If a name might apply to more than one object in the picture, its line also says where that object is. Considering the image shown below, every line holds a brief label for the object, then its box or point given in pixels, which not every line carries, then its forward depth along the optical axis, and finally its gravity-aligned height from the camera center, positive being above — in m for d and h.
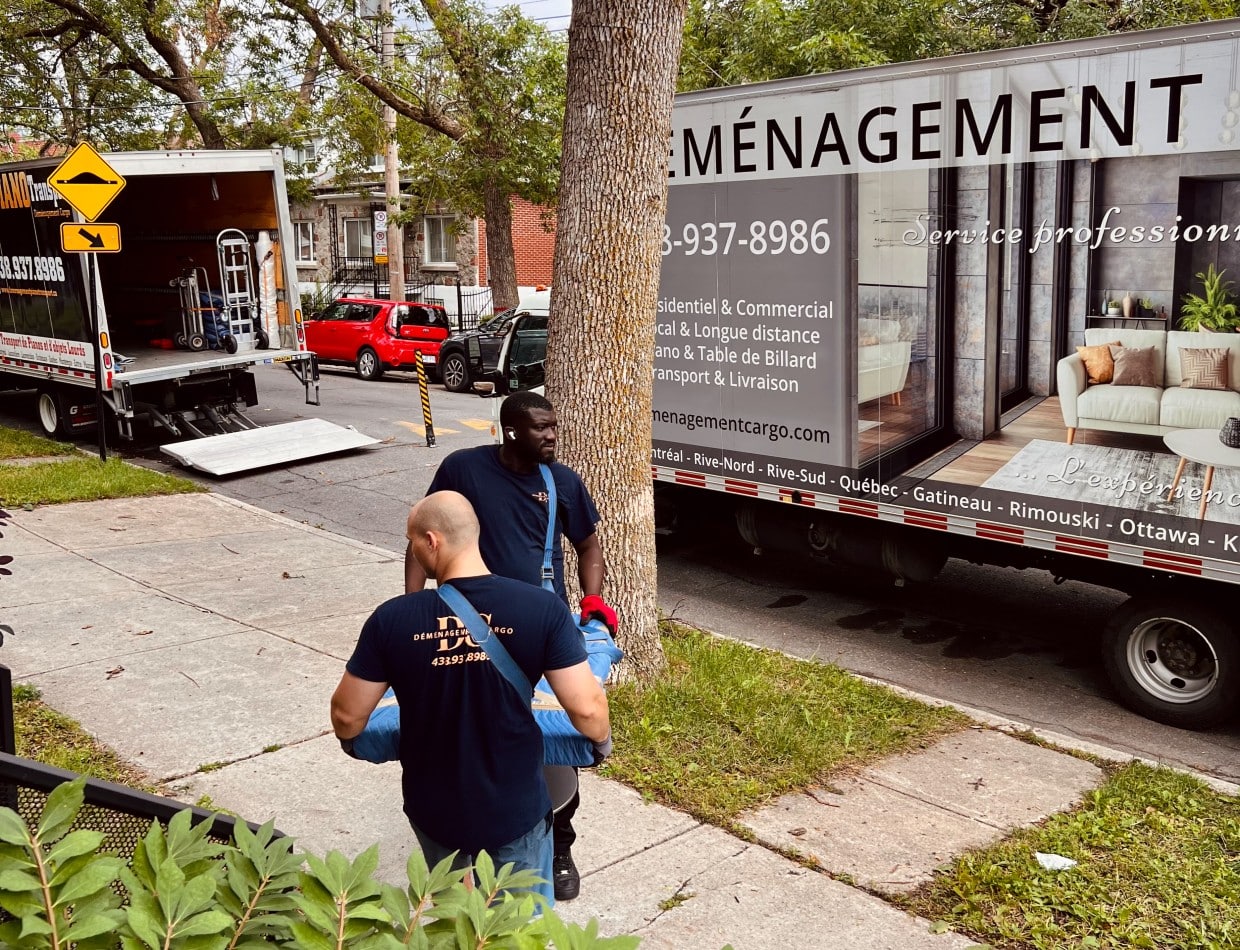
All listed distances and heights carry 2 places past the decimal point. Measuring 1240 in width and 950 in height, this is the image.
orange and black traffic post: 15.51 -1.85
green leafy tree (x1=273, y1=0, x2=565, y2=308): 23.20 +3.21
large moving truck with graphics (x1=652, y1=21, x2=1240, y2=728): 6.36 -0.49
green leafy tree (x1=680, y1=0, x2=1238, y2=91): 16.89 +2.99
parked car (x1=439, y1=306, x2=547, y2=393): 21.67 -1.72
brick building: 35.09 +0.21
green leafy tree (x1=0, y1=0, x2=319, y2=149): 24.28 +4.04
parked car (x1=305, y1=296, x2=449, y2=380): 24.09 -1.50
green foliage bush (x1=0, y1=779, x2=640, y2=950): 1.96 -1.05
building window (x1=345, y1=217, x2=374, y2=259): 40.38 +0.71
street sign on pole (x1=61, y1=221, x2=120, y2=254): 13.17 +0.34
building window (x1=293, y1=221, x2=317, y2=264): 42.41 +0.75
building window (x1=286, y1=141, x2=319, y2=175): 28.83 +2.29
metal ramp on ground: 13.99 -2.13
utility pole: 27.97 +1.24
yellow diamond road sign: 12.95 +0.93
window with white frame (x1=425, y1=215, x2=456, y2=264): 38.34 +0.43
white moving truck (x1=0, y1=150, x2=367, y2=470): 14.67 -0.43
